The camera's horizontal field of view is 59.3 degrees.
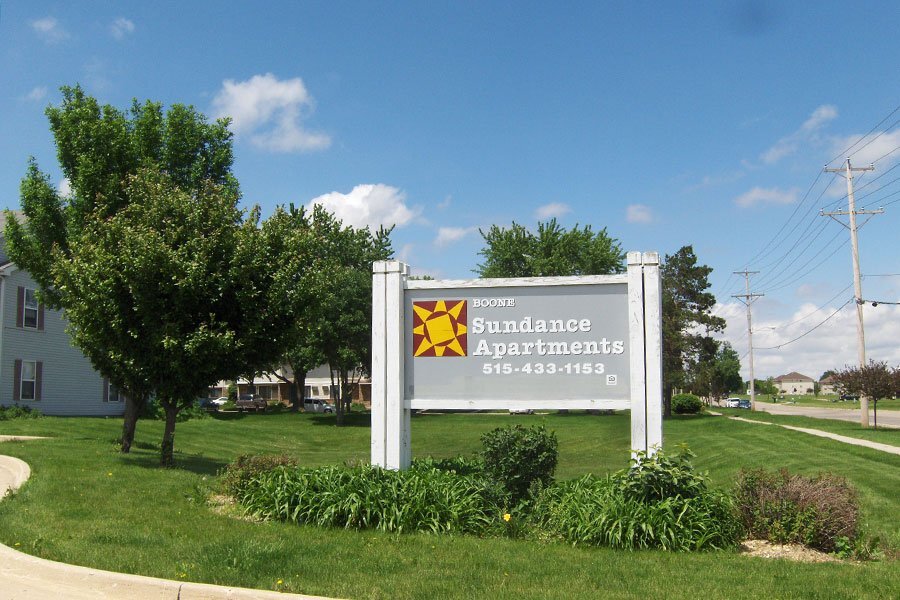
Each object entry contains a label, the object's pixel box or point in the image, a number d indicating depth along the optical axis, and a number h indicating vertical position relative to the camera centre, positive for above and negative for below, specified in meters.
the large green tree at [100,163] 17.82 +4.91
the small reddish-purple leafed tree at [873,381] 33.59 -0.56
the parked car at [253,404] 63.25 -2.67
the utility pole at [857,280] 35.78 +4.39
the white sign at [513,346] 10.27 +0.32
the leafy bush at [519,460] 10.01 -1.15
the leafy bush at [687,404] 55.69 -2.47
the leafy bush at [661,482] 8.59 -1.23
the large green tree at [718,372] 58.44 -0.31
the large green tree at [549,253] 53.98 +8.29
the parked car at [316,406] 68.38 -3.13
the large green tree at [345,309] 44.97 +3.53
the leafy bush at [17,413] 26.02 -1.40
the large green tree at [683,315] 56.66 +3.95
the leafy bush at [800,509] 8.20 -1.49
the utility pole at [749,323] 67.62 +4.19
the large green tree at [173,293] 13.46 +1.37
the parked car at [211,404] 65.51 -2.82
